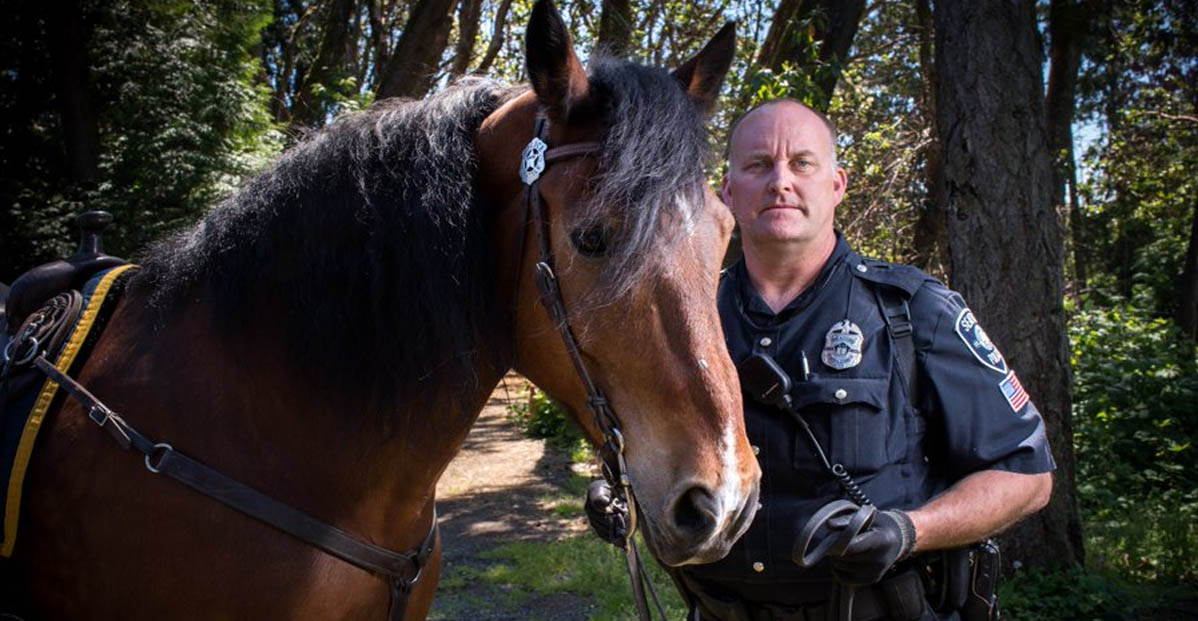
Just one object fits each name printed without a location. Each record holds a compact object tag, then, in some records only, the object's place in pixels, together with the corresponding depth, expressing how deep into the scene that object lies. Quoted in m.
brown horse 1.57
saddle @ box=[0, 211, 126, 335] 2.01
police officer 1.98
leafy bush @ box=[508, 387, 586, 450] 10.53
